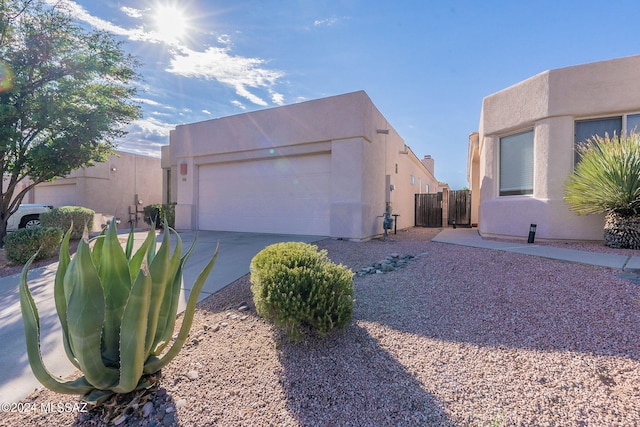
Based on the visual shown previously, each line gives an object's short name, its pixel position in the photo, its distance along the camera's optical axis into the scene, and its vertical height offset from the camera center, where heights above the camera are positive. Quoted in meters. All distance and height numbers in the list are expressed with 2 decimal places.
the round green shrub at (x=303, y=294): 2.49 -0.79
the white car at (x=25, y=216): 10.55 -0.55
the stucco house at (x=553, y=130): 6.16 +1.78
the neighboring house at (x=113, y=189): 15.82 +0.79
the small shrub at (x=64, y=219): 8.54 -0.50
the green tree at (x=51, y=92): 7.23 +2.86
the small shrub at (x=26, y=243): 6.11 -0.87
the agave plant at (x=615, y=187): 5.20 +0.40
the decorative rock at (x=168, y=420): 1.85 -1.38
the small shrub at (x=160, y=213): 11.87 -0.43
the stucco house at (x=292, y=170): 7.88 +1.10
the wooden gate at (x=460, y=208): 13.90 -0.06
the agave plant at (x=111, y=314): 1.59 -0.65
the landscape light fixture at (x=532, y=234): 6.63 -0.60
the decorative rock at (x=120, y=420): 1.82 -1.36
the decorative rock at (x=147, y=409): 1.90 -1.36
